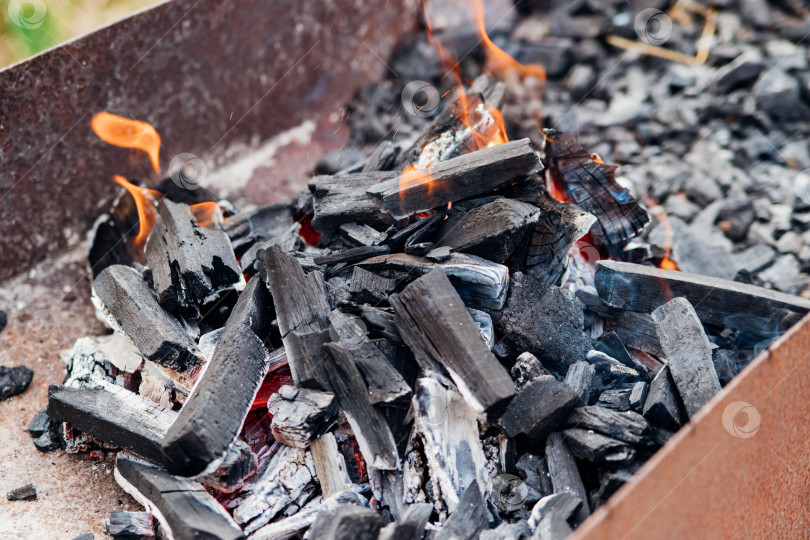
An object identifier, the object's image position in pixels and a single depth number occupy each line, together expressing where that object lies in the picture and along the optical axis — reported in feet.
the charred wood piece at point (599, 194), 4.11
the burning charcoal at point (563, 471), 3.67
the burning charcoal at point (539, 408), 3.72
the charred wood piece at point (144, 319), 3.87
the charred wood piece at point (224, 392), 3.65
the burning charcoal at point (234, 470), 3.69
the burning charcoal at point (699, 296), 3.97
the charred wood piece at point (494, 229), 3.88
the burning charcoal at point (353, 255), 3.99
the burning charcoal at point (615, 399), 3.79
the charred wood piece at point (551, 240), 3.94
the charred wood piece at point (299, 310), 3.77
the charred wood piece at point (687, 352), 3.76
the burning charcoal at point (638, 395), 3.79
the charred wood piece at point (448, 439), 3.69
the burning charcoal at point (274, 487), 3.72
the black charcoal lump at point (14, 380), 4.07
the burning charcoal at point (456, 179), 3.94
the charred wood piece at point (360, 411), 3.71
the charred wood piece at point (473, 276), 3.85
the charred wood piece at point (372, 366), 3.72
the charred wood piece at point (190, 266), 3.96
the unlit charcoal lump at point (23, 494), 3.81
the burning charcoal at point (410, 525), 3.58
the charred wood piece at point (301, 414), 3.72
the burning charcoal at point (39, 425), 3.96
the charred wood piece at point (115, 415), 3.76
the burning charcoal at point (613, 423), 3.69
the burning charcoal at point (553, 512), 3.58
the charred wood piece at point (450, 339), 3.68
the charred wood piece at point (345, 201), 4.09
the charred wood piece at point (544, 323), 3.86
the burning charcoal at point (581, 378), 3.79
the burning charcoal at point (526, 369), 3.81
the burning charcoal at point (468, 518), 3.61
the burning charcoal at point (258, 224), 4.20
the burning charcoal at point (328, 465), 3.72
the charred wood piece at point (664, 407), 3.74
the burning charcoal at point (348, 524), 3.58
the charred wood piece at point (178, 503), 3.63
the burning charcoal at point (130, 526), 3.71
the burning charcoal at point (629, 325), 3.94
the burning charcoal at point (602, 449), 3.67
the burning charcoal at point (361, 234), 4.03
